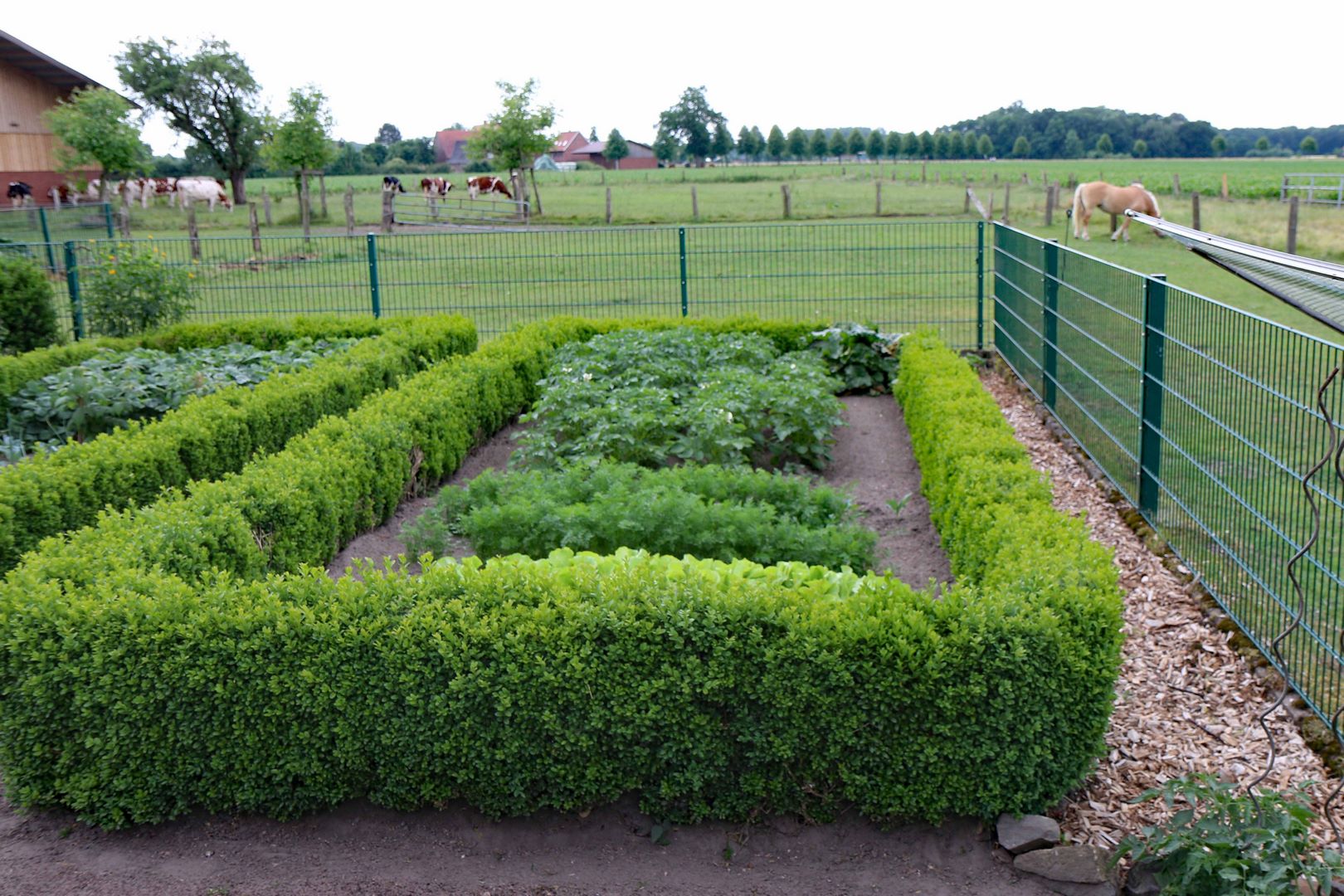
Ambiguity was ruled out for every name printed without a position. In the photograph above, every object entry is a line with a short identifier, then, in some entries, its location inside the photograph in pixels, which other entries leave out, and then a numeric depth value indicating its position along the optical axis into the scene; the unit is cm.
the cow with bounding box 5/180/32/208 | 2962
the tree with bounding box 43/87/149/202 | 2902
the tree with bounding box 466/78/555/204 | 3422
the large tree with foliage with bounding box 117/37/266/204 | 4759
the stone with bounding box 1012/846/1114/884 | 399
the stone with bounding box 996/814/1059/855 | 413
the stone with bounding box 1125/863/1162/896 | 395
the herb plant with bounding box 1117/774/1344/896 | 368
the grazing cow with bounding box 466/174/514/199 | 3701
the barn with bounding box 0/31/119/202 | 3006
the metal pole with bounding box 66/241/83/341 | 1493
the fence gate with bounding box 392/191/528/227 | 3228
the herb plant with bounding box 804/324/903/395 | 1234
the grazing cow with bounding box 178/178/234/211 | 4200
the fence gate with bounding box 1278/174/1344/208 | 2931
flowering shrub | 1383
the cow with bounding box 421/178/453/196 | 3616
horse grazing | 2498
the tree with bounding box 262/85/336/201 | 3141
